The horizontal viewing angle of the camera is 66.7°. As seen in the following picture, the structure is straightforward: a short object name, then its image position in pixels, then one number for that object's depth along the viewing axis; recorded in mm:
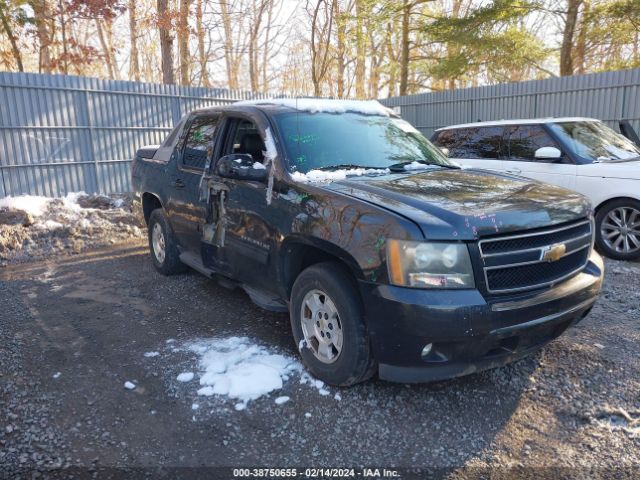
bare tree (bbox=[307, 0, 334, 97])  17297
